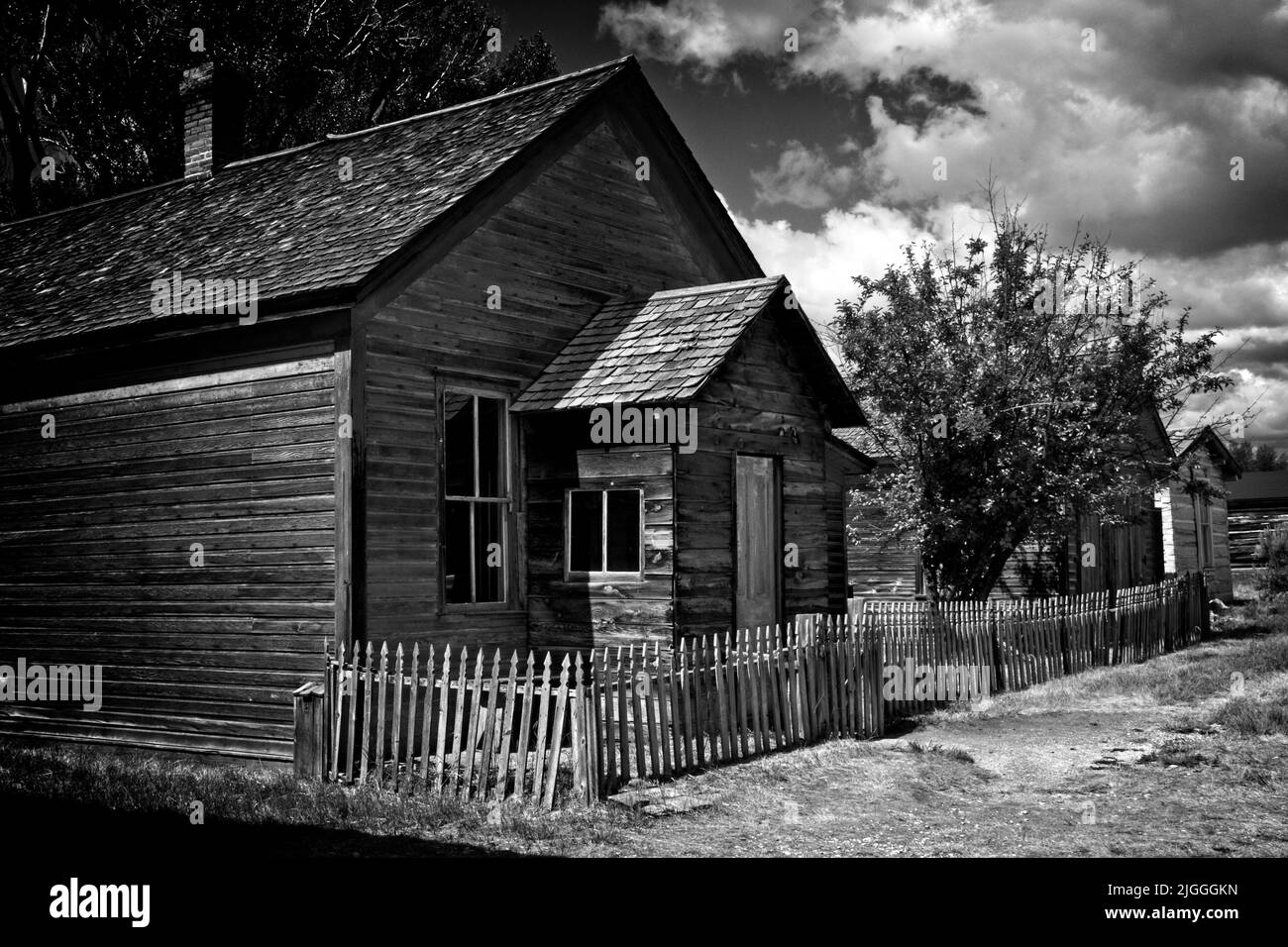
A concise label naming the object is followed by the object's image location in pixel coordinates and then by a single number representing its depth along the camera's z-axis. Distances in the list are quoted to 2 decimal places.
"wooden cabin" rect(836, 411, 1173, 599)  26.02
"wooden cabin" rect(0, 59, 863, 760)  11.83
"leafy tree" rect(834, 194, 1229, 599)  18.81
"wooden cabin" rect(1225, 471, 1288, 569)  41.75
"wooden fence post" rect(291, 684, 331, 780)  10.80
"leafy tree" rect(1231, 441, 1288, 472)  123.21
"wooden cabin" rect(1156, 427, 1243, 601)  32.72
